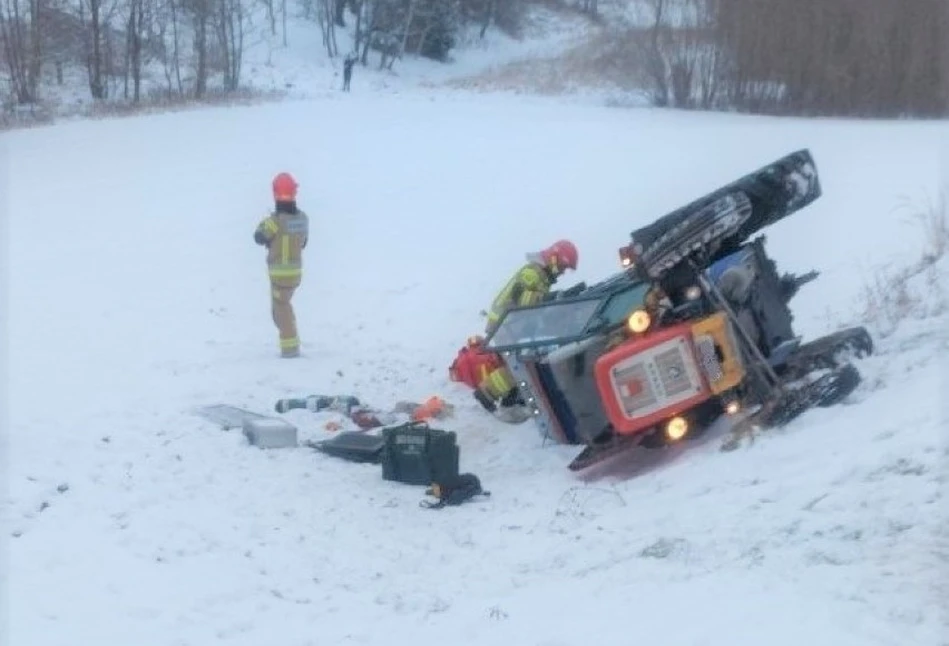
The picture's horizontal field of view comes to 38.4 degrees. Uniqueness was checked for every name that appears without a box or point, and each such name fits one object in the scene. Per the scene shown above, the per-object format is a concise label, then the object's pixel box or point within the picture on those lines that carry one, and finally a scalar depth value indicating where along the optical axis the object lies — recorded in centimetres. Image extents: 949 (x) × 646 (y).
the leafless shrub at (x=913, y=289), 1073
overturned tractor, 938
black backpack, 999
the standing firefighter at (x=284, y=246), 1412
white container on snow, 1065
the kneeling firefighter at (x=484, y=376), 1162
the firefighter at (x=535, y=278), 1180
